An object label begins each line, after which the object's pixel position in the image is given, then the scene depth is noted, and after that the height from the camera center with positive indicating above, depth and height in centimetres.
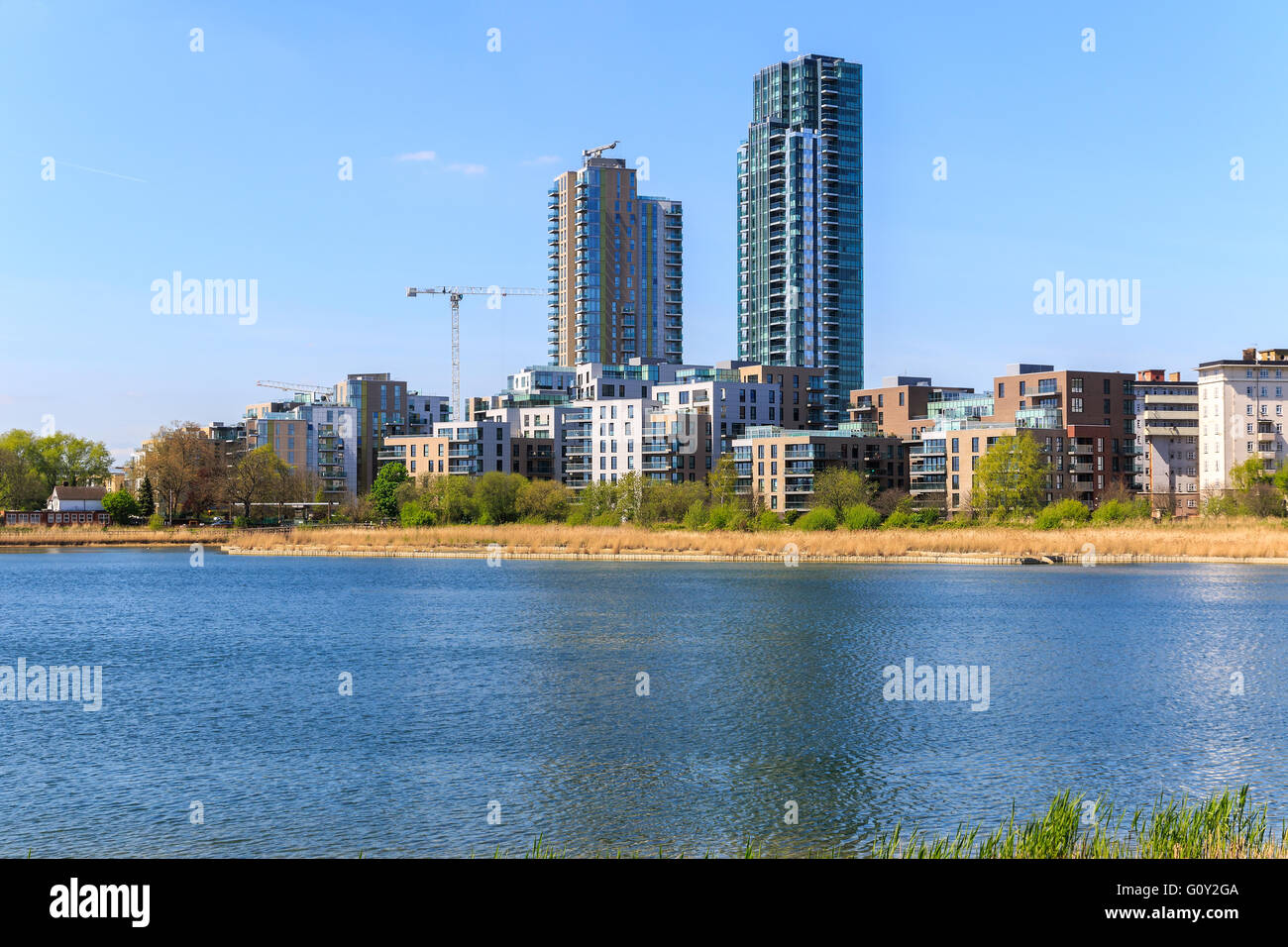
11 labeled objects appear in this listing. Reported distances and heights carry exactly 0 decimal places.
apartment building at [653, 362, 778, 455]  18338 +1253
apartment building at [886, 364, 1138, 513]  15688 +633
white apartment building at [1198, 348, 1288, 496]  17600 +937
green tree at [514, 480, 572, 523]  15175 -252
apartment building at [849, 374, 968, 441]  19250 +1211
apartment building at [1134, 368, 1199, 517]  18825 +643
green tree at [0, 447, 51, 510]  18375 +57
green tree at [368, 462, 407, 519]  16362 -69
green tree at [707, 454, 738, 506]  14738 -22
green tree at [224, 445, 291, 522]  17238 +85
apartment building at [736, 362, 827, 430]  19688 +1338
